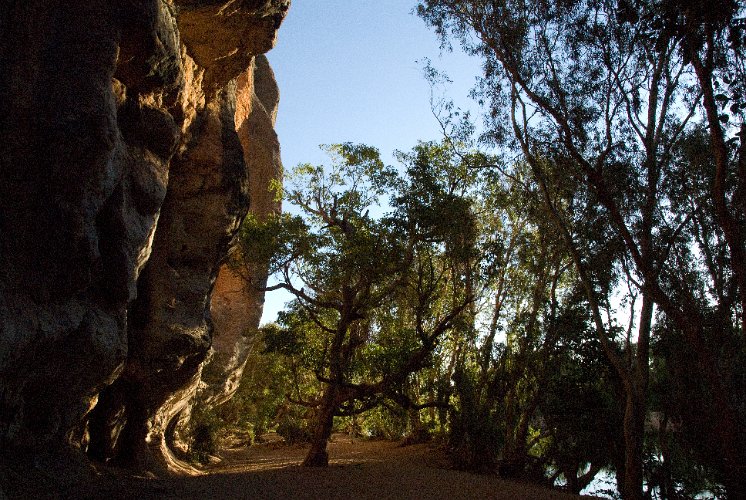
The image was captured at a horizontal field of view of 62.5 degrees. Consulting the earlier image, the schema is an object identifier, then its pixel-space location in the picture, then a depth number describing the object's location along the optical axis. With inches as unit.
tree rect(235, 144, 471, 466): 644.7
